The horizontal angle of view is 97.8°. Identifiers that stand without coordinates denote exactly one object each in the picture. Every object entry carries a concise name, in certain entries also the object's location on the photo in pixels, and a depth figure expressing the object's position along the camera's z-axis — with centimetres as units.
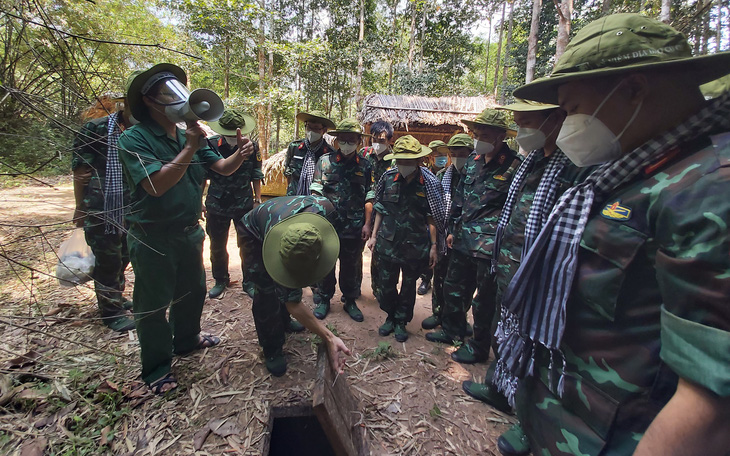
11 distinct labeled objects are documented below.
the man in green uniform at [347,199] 376
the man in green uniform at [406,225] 330
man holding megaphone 208
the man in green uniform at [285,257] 183
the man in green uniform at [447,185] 377
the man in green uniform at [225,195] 377
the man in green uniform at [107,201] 292
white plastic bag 312
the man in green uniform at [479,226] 289
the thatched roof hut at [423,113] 1125
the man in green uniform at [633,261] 72
